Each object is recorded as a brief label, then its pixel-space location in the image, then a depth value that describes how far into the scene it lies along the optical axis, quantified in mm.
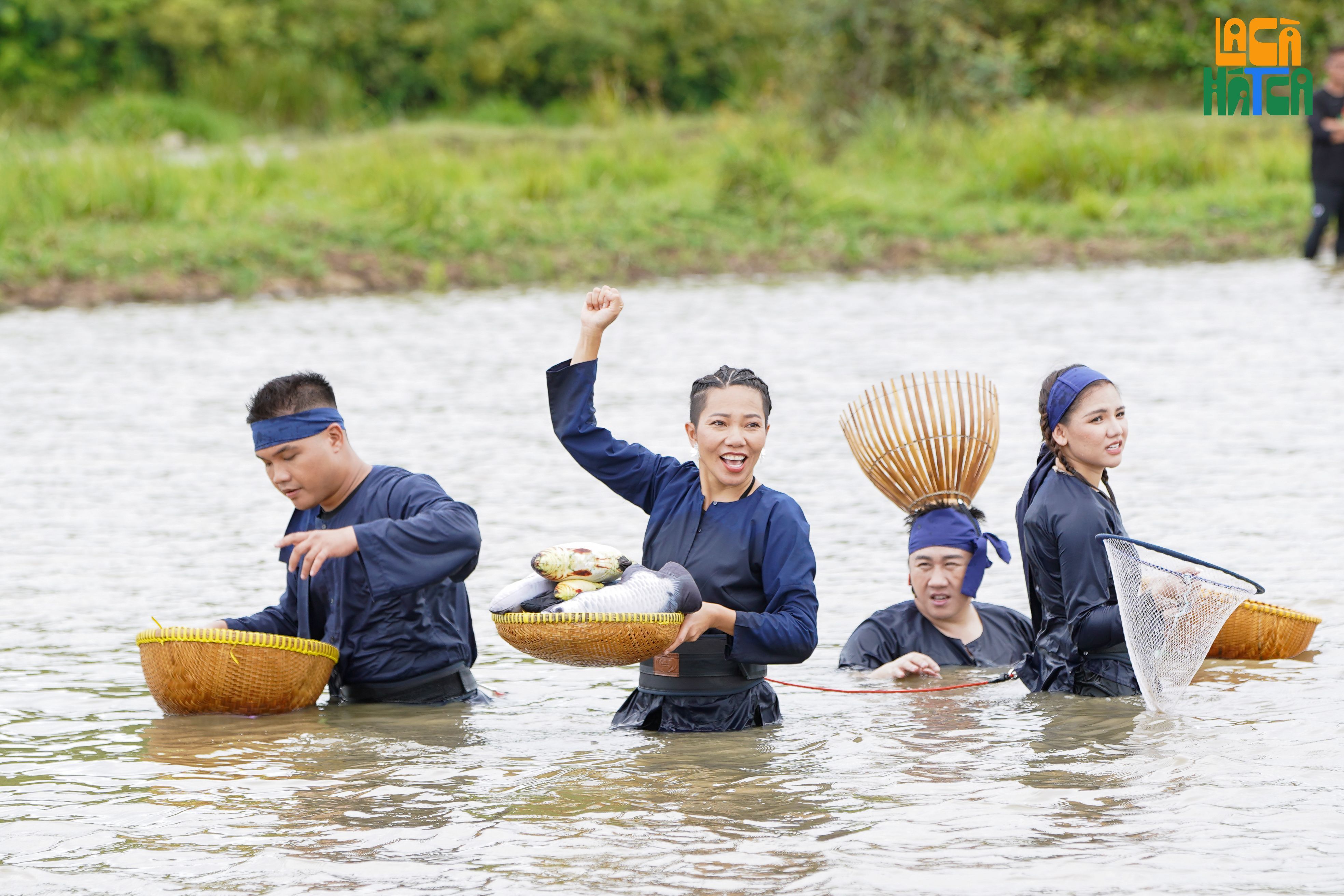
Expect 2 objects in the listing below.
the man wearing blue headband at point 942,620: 13375
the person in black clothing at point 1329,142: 32781
